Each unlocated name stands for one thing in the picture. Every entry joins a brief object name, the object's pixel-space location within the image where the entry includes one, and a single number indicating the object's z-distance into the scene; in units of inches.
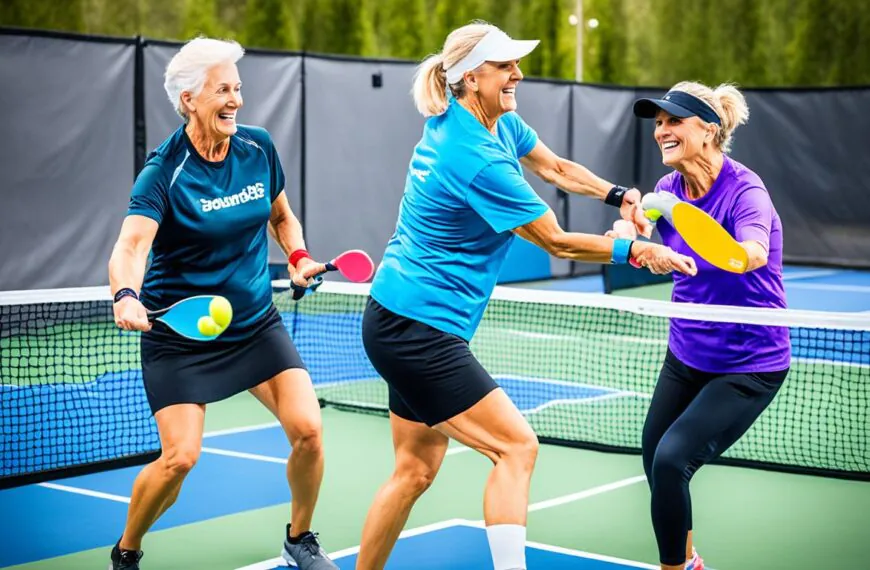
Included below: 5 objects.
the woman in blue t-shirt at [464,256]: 156.5
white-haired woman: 180.7
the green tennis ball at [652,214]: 177.5
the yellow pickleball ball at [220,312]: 168.1
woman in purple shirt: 173.0
